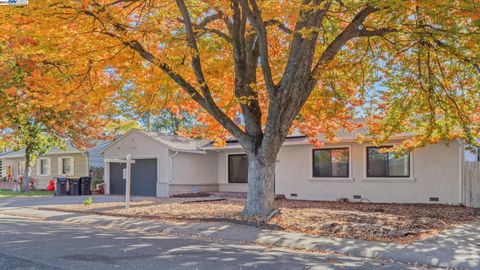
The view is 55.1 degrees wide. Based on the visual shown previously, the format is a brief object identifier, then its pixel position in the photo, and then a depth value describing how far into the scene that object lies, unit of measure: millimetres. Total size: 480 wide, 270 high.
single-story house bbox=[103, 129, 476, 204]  18500
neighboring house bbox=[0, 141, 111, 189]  32625
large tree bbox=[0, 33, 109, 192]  15320
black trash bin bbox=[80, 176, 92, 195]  27453
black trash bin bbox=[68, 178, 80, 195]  27062
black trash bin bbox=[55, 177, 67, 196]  26844
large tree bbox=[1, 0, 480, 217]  11852
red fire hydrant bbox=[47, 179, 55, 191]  32438
